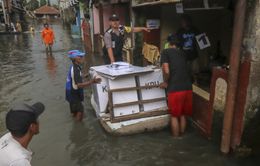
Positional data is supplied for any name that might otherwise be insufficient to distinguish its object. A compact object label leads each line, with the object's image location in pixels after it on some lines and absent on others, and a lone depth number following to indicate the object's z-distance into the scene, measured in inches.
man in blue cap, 248.5
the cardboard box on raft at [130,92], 240.4
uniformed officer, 283.6
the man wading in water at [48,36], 724.7
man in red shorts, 226.7
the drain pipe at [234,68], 182.9
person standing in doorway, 314.0
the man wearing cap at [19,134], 98.7
